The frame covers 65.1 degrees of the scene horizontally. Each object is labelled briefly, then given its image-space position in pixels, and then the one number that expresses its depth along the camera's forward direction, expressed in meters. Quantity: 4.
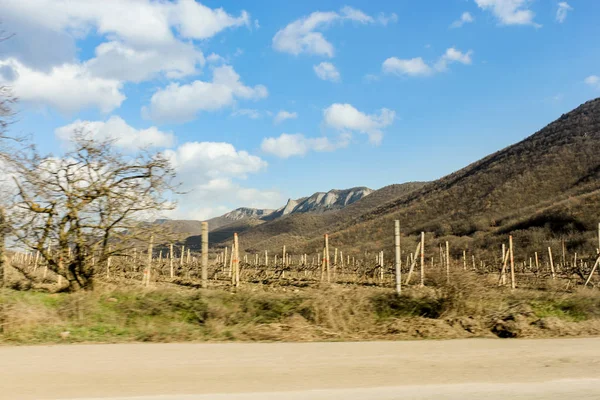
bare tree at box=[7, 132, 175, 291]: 12.25
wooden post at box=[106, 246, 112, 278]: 12.47
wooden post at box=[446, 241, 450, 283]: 10.83
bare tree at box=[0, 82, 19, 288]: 12.18
